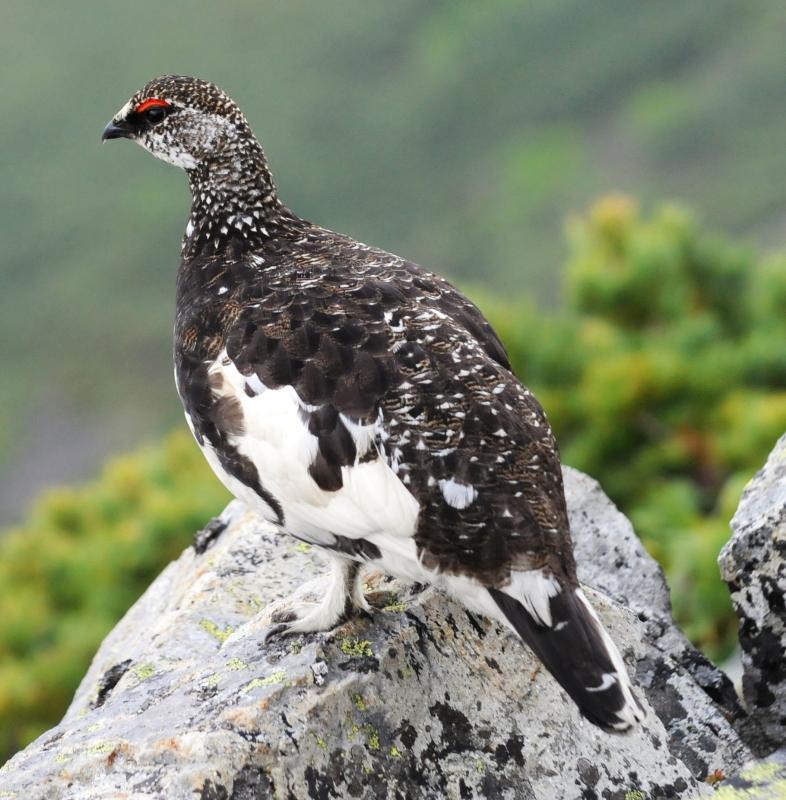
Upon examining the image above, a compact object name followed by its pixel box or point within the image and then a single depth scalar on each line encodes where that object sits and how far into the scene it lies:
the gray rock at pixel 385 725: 5.48
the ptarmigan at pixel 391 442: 5.55
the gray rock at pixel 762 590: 6.07
